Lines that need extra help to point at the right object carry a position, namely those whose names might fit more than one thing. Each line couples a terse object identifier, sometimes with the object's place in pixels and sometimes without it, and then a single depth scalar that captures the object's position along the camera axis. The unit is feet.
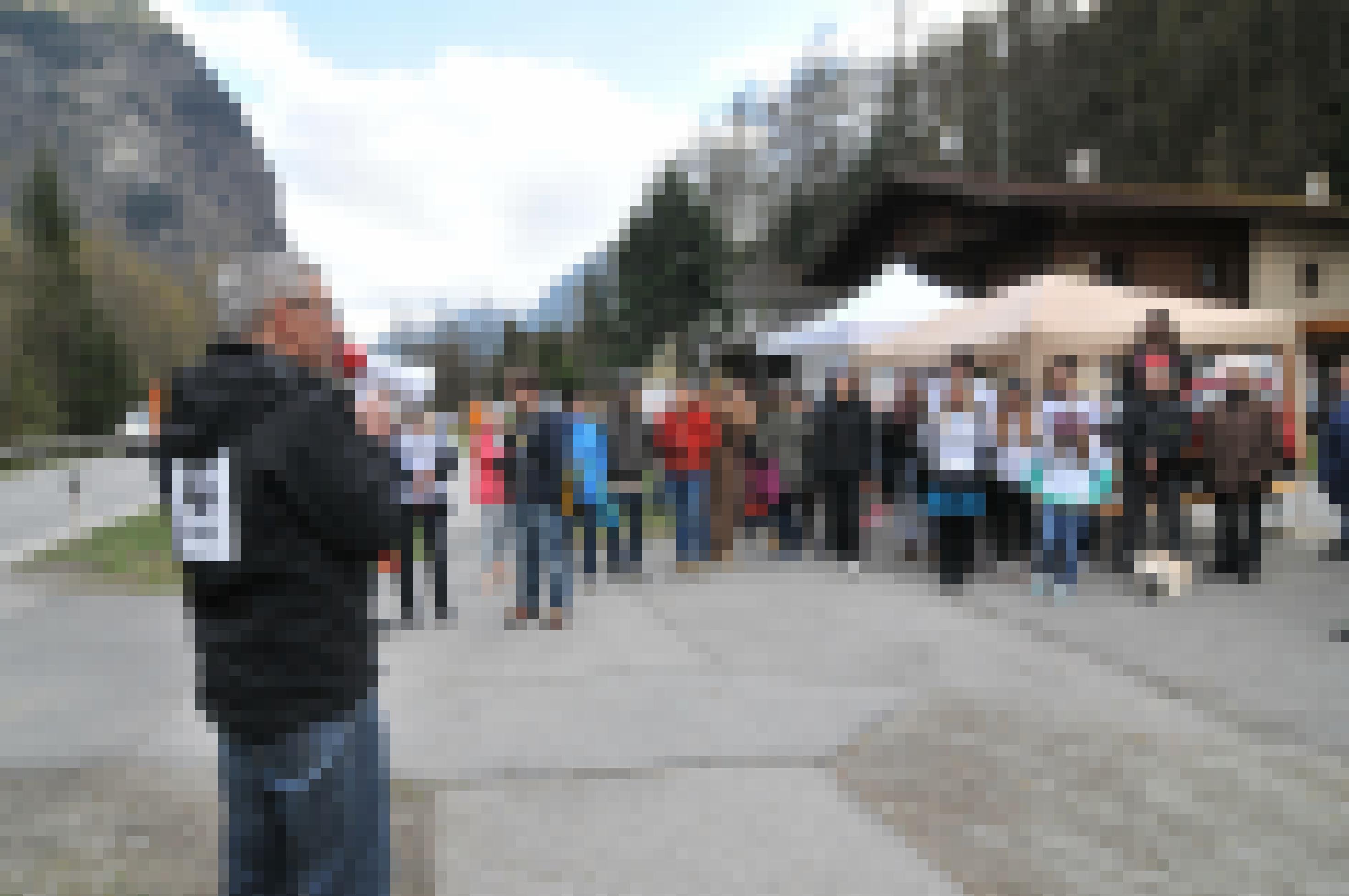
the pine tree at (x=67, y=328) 151.23
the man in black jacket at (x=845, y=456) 36.60
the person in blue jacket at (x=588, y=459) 29.35
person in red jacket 36.06
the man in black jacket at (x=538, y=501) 26.48
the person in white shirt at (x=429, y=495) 27.55
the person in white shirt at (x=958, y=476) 31.94
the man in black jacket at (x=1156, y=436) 31.53
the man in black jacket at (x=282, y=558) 7.98
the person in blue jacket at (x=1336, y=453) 27.76
